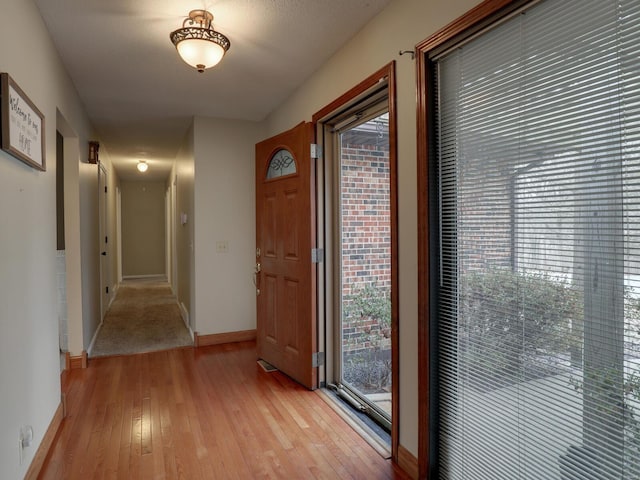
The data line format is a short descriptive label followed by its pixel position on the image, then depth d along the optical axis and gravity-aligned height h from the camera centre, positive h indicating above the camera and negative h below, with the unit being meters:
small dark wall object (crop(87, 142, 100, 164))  3.99 +0.86
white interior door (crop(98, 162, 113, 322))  5.02 +0.00
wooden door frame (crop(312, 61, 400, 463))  2.08 -0.09
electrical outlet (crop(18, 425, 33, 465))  1.76 -0.91
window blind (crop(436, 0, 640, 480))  1.15 -0.04
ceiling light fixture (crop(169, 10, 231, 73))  2.17 +1.08
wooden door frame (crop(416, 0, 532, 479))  1.84 -0.05
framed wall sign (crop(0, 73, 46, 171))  1.57 +0.51
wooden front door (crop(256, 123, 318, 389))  3.00 -0.15
